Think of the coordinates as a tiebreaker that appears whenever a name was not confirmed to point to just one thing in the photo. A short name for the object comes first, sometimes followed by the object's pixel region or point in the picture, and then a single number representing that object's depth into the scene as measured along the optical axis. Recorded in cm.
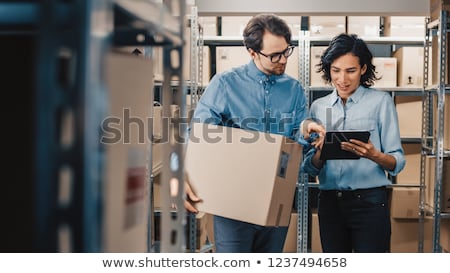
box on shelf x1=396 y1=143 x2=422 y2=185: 347
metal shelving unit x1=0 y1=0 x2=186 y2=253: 79
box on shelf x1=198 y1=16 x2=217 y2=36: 319
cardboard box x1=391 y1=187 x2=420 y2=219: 342
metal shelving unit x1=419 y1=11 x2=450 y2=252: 283
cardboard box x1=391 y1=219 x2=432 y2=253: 343
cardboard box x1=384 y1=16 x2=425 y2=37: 346
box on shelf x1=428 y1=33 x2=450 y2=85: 284
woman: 271
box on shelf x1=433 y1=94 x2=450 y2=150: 287
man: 261
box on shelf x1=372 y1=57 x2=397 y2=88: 335
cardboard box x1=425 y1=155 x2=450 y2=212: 290
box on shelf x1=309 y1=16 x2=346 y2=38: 319
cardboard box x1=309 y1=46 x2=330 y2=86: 314
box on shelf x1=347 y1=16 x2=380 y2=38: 319
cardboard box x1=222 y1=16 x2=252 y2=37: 308
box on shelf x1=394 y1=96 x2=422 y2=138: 347
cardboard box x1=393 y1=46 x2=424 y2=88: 339
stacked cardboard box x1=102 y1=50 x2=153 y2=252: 96
